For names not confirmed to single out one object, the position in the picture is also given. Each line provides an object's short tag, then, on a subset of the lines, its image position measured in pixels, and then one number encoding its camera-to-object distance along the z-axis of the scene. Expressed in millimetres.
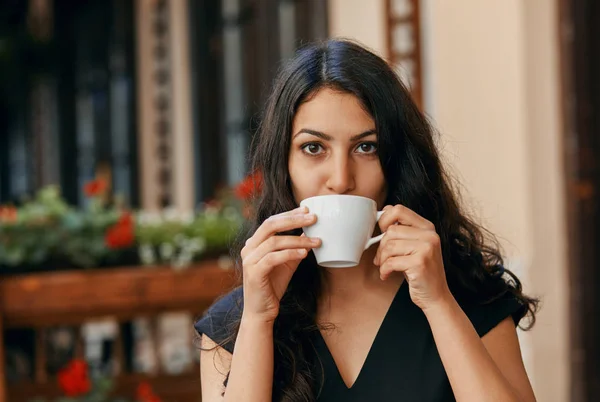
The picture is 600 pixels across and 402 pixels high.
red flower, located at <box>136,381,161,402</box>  3056
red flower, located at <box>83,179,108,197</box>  3389
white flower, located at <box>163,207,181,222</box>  3446
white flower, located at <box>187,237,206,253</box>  3264
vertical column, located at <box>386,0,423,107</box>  3879
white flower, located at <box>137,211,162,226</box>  3381
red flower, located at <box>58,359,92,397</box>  2963
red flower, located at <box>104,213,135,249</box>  3146
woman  1167
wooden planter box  2922
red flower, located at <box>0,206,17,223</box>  3059
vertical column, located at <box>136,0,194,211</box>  7125
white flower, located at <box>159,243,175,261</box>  3234
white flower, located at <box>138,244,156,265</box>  3223
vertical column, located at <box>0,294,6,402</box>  2818
